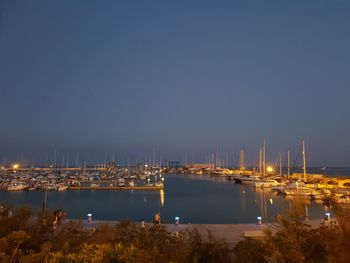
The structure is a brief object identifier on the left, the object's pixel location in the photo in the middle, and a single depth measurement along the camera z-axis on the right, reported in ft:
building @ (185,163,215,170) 539.58
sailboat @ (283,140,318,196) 151.64
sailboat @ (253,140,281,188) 207.43
